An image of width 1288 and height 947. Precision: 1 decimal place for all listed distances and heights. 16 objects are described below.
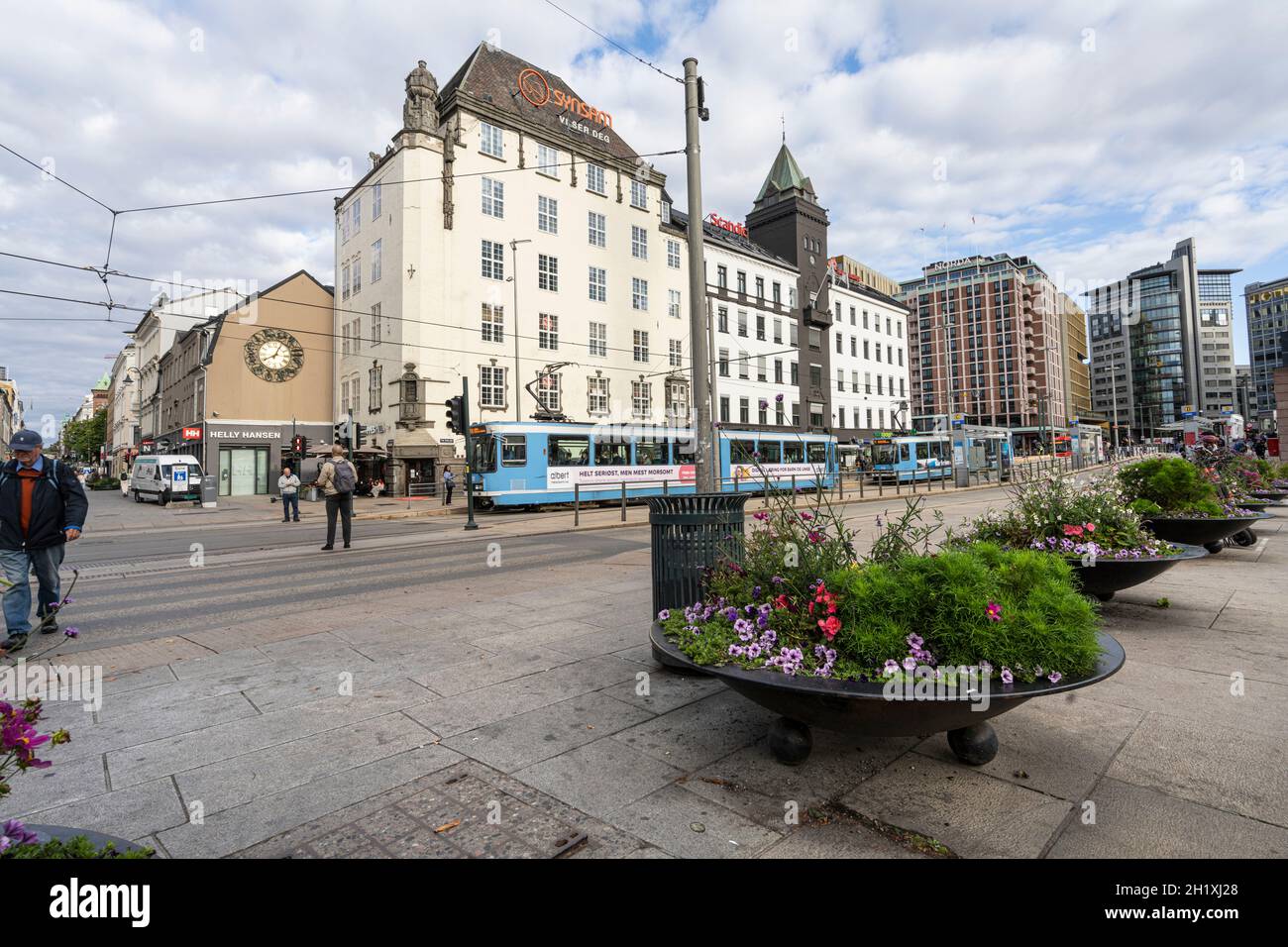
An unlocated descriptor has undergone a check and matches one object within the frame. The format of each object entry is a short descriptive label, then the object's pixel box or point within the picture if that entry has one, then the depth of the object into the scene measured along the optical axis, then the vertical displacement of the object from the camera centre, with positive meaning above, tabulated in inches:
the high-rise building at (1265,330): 4404.5 +1043.1
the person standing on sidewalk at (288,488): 810.2 +13.5
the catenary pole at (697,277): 353.1 +118.1
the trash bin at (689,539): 177.5 -13.0
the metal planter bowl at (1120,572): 222.7 -30.8
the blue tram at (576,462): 929.5 +47.7
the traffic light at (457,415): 758.5 +94.9
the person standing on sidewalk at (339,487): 498.0 +8.5
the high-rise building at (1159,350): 5728.3 +1185.8
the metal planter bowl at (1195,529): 301.9 -22.5
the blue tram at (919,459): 1574.8 +68.5
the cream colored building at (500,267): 1330.0 +509.6
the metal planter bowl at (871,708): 105.6 -36.8
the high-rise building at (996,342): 4220.0 +951.9
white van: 1330.0 +49.3
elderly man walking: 232.2 -3.8
